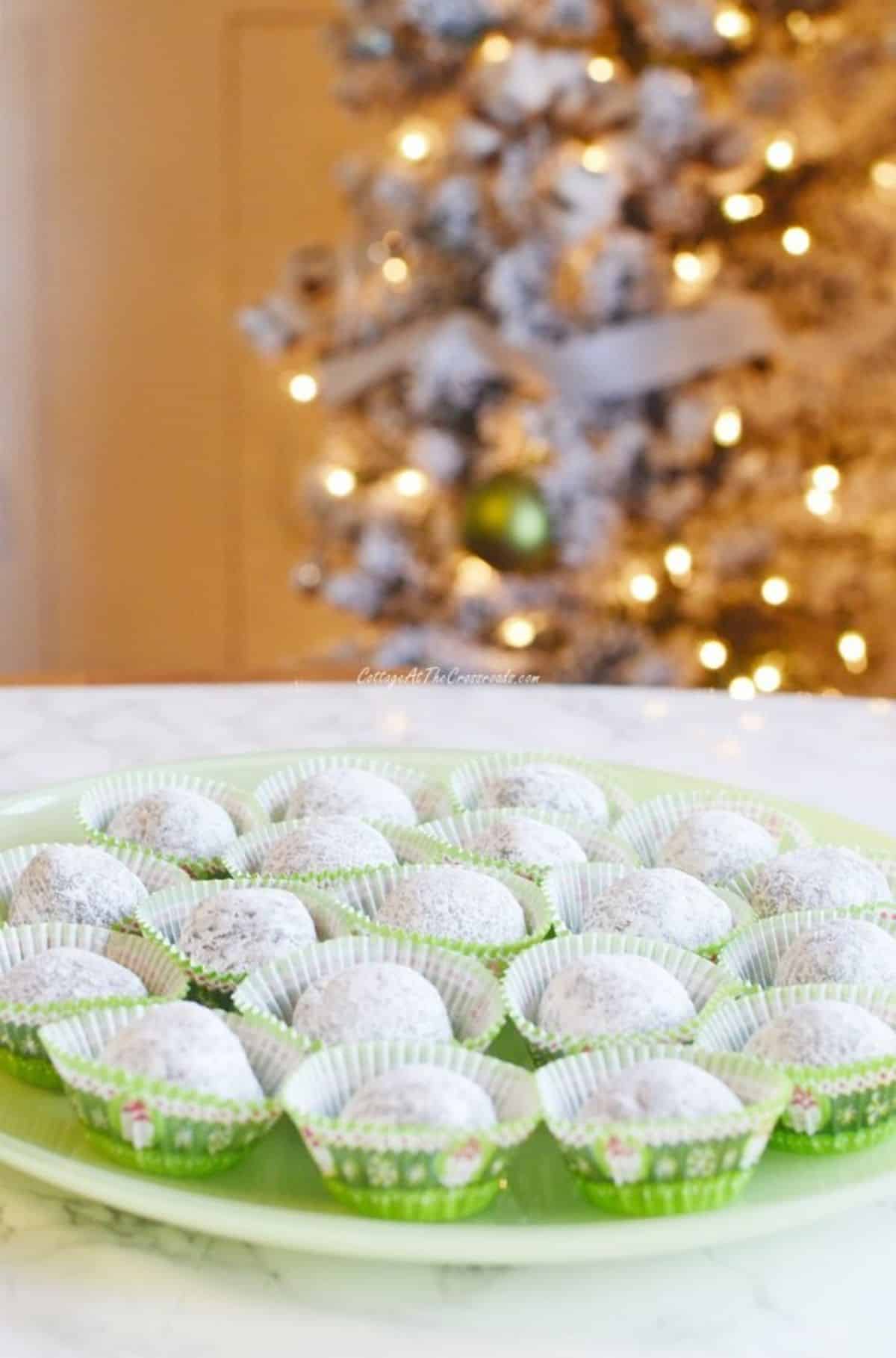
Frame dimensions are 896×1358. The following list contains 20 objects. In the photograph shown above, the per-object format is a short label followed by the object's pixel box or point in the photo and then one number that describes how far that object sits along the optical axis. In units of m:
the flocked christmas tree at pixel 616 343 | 2.61
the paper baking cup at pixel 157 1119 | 0.65
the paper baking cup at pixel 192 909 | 0.84
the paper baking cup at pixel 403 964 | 0.78
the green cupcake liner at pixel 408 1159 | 0.62
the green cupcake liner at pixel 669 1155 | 0.63
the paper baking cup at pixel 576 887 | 0.94
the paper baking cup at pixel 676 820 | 1.07
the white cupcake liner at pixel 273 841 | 0.99
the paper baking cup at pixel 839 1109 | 0.68
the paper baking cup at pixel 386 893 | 0.90
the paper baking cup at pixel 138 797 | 1.08
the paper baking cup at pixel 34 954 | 0.73
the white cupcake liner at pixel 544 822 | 1.03
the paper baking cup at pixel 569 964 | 0.75
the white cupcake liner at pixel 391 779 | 1.14
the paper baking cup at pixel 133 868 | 0.96
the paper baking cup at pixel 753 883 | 0.92
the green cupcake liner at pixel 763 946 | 0.84
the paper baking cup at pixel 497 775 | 1.14
